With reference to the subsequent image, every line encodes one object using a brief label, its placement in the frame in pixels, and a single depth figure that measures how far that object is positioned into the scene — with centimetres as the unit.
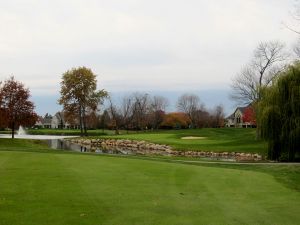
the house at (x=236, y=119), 13542
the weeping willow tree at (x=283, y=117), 3319
